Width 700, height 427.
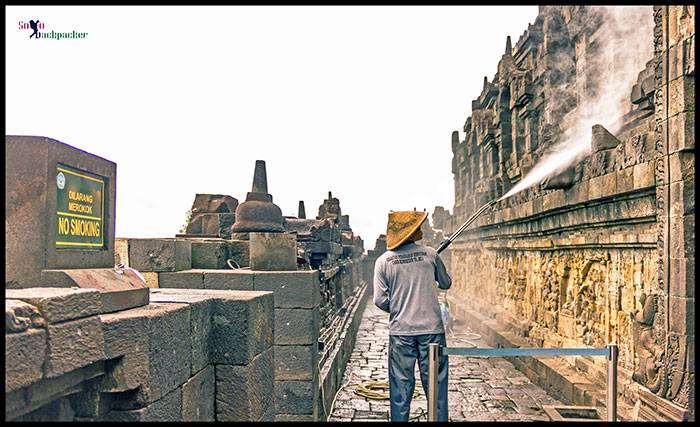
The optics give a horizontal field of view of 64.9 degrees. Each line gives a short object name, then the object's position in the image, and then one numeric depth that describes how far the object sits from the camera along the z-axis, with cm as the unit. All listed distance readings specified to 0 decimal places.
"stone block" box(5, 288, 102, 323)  200
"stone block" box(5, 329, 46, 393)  180
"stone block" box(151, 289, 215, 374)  311
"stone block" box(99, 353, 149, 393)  239
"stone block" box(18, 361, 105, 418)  197
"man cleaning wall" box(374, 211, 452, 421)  525
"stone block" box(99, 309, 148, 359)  235
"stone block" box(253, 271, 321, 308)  628
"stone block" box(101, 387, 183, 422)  246
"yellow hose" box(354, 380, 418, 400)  853
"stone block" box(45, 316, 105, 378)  200
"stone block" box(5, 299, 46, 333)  185
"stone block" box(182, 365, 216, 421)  298
